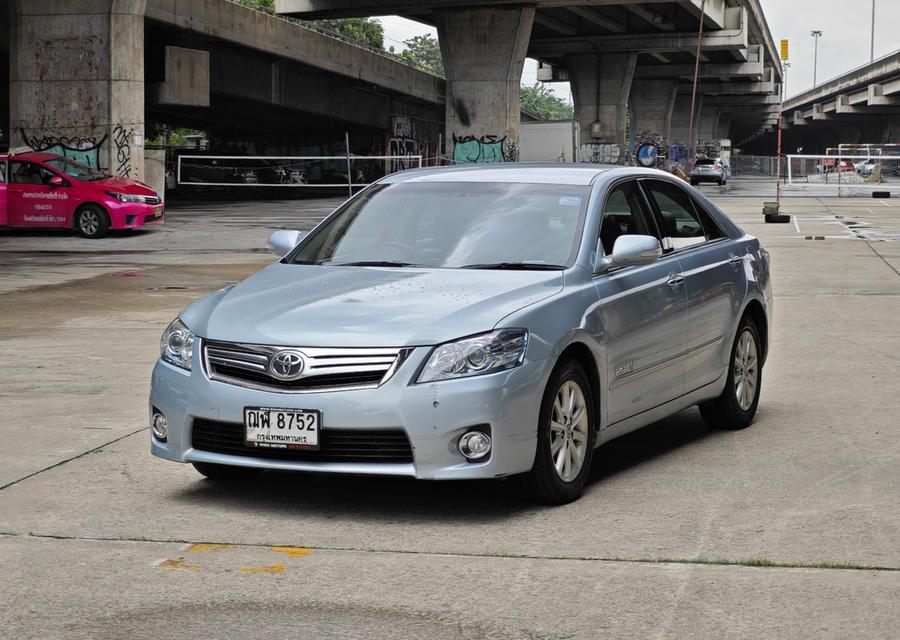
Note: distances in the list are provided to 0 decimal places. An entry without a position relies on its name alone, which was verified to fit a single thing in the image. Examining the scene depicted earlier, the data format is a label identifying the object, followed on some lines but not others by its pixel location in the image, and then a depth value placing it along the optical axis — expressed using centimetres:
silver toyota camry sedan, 583
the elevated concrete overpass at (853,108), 9425
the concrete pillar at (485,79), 4672
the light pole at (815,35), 18675
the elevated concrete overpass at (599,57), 4681
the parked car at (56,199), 2789
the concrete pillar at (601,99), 6625
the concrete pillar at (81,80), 3159
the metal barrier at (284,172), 6550
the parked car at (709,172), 6844
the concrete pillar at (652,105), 8200
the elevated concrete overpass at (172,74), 3177
